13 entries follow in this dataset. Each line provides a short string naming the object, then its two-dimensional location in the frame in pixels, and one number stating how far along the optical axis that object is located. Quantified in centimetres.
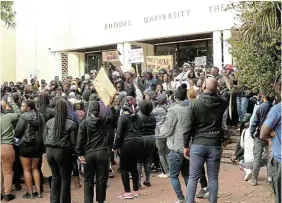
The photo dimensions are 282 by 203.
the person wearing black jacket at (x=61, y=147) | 662
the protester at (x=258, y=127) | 700
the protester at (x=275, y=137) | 458
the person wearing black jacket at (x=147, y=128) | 780
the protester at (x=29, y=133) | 770
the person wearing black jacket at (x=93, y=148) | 666
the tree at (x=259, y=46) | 694
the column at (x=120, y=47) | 1998
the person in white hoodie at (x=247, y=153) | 830
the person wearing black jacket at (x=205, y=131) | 598
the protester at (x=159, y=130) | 883
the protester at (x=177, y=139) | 688
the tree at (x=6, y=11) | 1714
